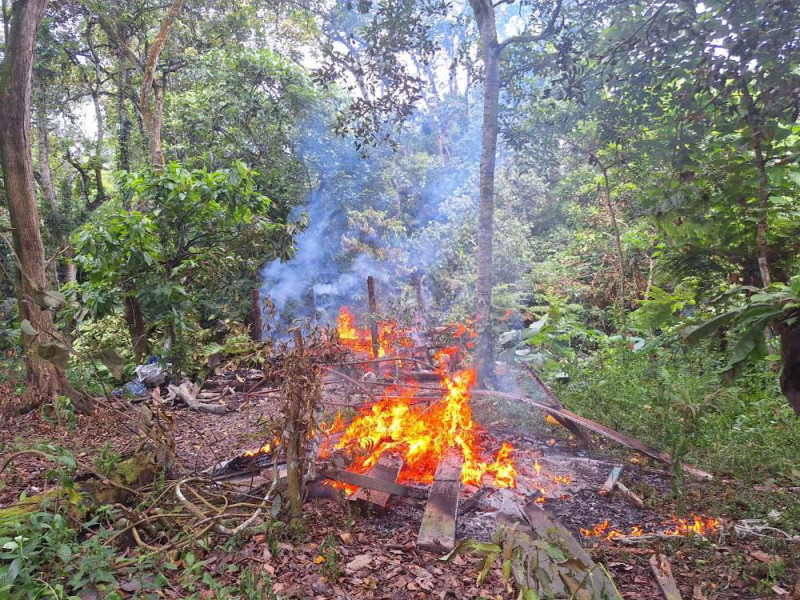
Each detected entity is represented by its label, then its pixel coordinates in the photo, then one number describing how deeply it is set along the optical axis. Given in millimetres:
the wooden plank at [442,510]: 3578
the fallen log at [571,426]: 5430
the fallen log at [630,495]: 4212
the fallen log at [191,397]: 7621
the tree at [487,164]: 7289
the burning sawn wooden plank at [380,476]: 4105
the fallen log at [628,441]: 4619
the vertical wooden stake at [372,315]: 9203
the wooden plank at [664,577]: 3045
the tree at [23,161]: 6227
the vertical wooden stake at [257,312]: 10180
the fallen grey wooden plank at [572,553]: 2367
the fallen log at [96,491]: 3301
